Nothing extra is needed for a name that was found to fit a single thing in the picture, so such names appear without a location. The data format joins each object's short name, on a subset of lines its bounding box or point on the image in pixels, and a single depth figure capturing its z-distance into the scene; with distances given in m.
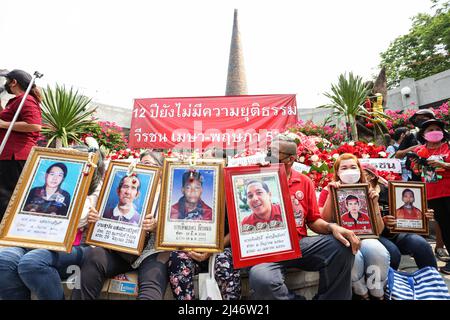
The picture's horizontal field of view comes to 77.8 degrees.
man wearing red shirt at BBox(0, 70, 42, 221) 2.47
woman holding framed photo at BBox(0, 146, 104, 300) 1.66
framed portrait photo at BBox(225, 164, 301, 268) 1.73
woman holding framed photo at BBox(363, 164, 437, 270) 2.11
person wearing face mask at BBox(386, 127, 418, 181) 3.25
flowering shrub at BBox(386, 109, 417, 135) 8.36
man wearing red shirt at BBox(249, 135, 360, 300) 1.64
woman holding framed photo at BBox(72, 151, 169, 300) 1.70
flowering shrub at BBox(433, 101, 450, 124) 10.18
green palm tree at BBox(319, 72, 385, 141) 5.05
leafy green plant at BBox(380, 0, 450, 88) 16.67
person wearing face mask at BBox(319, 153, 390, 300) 1.90
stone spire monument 16.48
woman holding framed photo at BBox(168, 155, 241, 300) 1.75
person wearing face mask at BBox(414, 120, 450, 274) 2.76
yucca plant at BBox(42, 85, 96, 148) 4.74
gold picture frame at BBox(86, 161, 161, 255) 1.80
